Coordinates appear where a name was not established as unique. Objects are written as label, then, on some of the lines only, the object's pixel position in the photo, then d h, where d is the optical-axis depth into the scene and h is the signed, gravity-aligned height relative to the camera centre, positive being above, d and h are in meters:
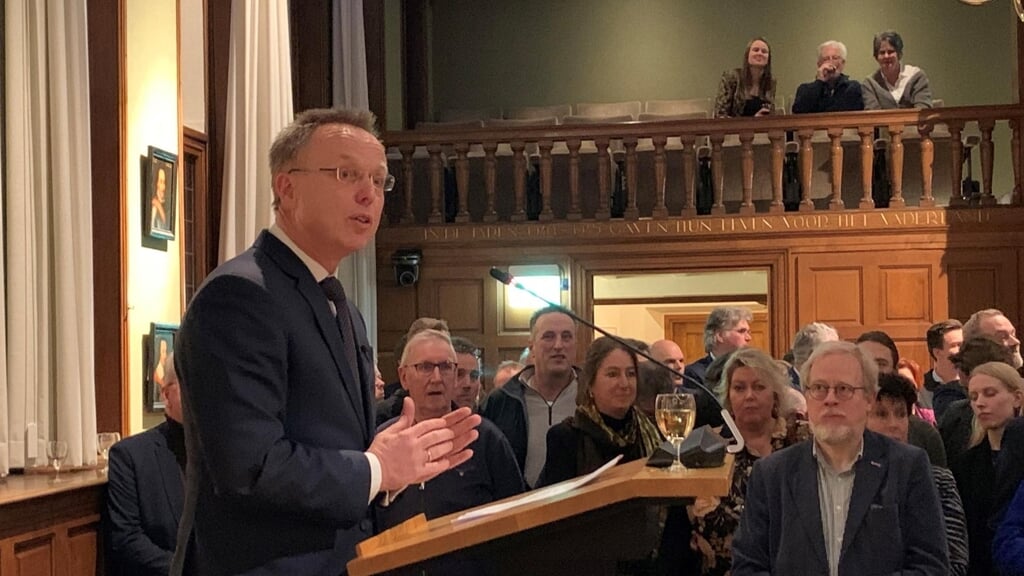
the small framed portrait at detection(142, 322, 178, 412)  5.80 -0.38
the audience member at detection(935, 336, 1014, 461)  4.41 -0.47
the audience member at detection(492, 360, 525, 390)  5.95 -0.45
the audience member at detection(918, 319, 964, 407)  5.58 -0.37
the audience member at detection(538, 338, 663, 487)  3.87 -0.47
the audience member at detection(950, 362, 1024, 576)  4.03 -0.57
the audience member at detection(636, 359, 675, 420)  4.41 -0.39
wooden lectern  1.78 -0.38
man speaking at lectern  1.79 -0.17
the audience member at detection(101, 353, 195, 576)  4.05 -0.71
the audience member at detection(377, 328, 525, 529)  3.58 -0.53
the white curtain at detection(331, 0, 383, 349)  8.27 +1.30
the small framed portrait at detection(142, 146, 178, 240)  5.84 +0.39
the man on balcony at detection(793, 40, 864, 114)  8.46 +1.22
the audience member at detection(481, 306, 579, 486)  4.42 -0.42
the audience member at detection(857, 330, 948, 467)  3.90 -0.52
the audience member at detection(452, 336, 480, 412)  4.88 -0.38
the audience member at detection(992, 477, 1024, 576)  3.60 -0.78
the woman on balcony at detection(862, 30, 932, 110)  8.48 +1.26
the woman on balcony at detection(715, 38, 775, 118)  8.59 +1.25
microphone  2.98 -0.03
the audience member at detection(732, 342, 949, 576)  3.12 -0.57
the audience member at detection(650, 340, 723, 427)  4.52 -0.46
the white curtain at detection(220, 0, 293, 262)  6.56 +0.82
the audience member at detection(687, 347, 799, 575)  3.71 -0.48
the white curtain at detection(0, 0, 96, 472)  4.26 +0.15
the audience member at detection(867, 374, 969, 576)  3.85 -0.41
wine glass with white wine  2.76 -0.31
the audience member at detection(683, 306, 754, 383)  6.11 -0.29
